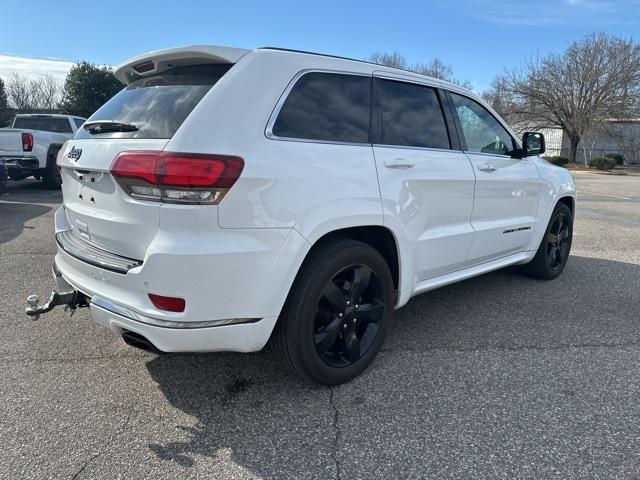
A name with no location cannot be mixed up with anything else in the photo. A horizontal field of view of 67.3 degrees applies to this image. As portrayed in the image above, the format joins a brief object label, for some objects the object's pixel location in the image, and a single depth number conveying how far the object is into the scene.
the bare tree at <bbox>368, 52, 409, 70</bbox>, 47.47
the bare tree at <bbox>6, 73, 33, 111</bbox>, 52.22
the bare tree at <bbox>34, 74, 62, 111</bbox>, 53.31
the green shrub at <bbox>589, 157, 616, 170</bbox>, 35.31
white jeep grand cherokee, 2.26
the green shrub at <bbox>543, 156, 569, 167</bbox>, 38.89
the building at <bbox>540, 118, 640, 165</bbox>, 38.91
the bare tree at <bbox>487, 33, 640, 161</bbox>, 36.38
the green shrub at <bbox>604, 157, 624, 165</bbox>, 41.01
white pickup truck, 10.60
